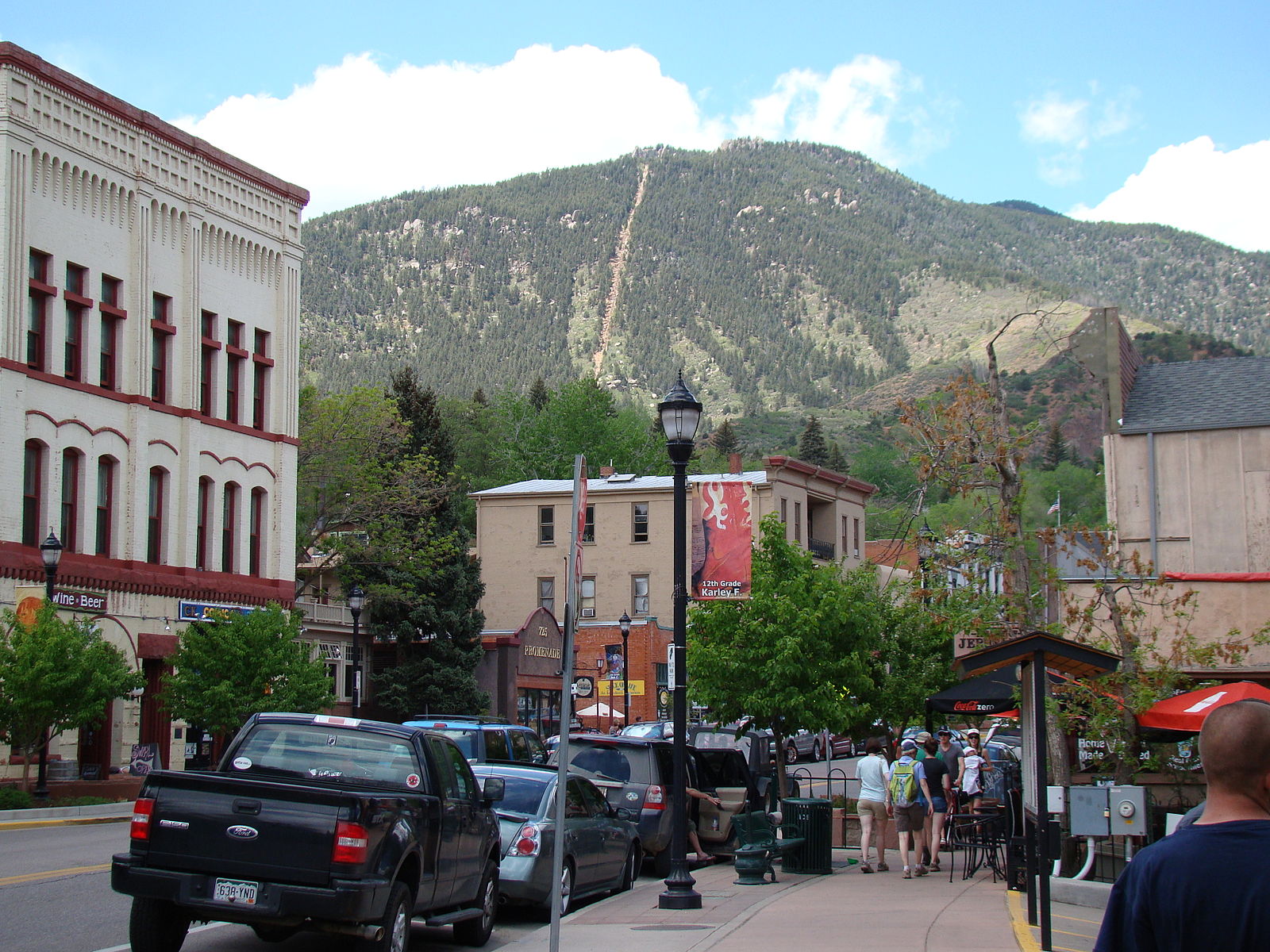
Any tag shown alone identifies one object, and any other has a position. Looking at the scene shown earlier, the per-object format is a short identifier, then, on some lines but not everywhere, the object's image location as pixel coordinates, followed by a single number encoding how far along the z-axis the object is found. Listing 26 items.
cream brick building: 31.77
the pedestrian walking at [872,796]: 17.59
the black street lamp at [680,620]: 14.27
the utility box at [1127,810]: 11.45
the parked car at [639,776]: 17.92
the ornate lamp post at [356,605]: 33.62
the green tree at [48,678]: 25.78
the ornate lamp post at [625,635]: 40.62
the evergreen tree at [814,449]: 115.38
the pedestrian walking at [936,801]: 17.81
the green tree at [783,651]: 22.84
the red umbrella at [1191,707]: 13.16
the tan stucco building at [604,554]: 56.78
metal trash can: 17.36
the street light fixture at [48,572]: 27.28
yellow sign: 53.81
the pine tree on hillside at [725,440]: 116.81
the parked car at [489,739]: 19.58
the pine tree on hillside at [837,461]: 116.53
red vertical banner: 18.67
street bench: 16.56
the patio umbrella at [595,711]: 51.47
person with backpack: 16.94
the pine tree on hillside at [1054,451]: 120.31
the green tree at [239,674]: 31.02
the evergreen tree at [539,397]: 103.25
